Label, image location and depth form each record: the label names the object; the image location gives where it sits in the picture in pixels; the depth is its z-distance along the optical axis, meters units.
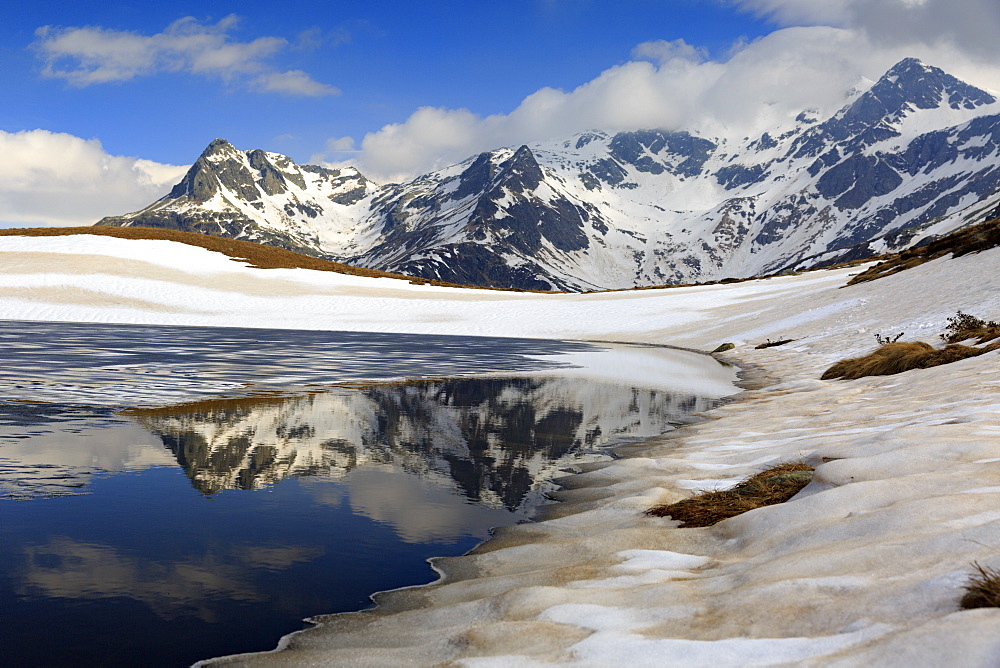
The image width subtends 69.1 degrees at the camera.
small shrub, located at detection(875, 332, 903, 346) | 31.79
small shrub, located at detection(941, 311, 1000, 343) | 23.96
